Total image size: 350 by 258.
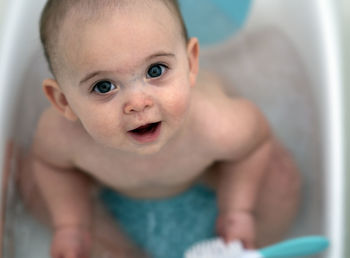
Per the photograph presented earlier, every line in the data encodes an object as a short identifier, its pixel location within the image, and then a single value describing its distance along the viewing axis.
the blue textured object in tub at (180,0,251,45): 1.21
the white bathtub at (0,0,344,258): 0.96
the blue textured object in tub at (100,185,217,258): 1.13
